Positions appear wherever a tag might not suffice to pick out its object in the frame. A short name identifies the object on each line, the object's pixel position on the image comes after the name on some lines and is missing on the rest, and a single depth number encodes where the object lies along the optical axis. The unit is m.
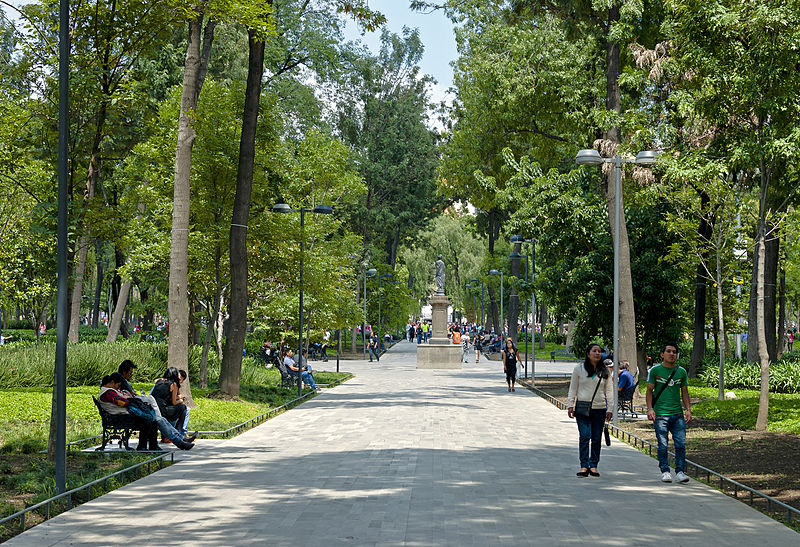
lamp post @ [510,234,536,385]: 33.93
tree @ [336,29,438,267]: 62.97
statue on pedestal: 54.05
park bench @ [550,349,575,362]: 61.12
